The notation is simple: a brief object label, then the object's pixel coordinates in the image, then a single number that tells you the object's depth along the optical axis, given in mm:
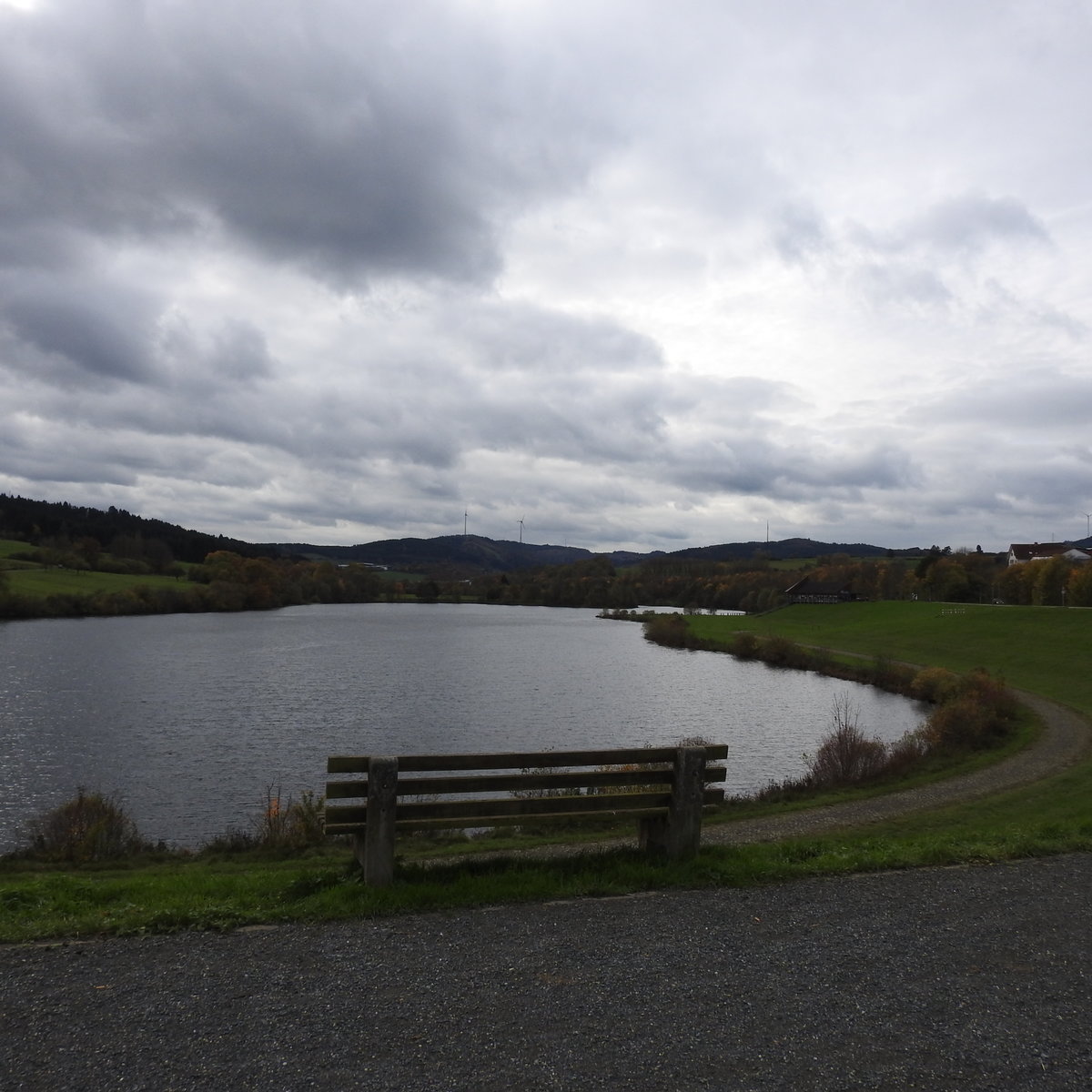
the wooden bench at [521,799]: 7438
